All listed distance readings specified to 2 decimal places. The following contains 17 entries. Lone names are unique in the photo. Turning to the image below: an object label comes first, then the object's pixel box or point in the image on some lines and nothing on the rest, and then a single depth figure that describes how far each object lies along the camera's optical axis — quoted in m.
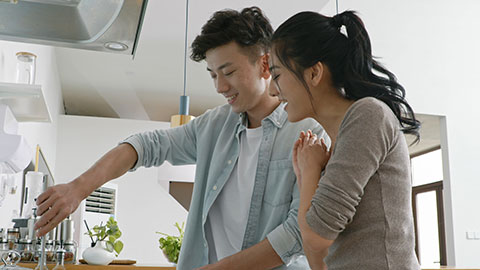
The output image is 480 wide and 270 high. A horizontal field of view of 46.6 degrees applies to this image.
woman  0.86
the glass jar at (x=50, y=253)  2.33
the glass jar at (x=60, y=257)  1.88
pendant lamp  3.85
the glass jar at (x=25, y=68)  2.55
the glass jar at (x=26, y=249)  2.04
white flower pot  2.70
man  1.26
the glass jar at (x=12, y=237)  2.02
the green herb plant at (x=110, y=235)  2.83
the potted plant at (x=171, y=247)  3.09
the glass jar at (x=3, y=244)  1.74
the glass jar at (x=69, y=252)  2.52
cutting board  2.86
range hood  1.16
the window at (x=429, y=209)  7.93
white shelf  2.11
